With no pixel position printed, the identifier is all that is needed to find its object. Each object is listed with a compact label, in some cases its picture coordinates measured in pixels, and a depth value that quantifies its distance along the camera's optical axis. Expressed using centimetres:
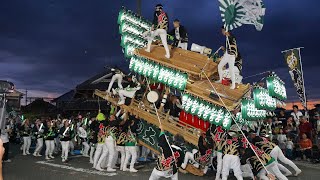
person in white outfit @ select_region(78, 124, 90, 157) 1969
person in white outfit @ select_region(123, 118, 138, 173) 1376
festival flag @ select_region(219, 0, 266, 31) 1228
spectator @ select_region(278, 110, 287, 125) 1873
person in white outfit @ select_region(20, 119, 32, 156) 1981
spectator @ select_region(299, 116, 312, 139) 1583
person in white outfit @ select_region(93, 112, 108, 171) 1396
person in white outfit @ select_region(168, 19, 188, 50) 1670
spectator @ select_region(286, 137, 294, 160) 1675
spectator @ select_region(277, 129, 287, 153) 1681
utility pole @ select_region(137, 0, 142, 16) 2141
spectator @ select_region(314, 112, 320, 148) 1611
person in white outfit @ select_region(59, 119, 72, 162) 1695
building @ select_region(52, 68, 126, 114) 3378
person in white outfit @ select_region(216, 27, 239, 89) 1262
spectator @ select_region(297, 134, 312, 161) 1561
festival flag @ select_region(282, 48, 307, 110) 1683
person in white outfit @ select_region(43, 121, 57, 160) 1788
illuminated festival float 1223
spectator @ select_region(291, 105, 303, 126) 1757
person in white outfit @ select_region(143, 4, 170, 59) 1502
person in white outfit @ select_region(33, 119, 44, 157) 1853
